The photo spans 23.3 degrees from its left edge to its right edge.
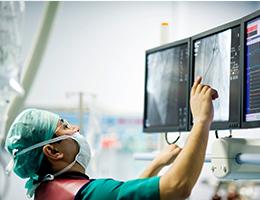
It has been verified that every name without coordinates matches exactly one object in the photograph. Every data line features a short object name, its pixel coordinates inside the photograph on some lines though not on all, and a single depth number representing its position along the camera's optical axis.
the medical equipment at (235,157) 1.80
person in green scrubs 1.61
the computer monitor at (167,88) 2.06
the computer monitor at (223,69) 1.81
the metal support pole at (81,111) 2.87
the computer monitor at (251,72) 1.73
